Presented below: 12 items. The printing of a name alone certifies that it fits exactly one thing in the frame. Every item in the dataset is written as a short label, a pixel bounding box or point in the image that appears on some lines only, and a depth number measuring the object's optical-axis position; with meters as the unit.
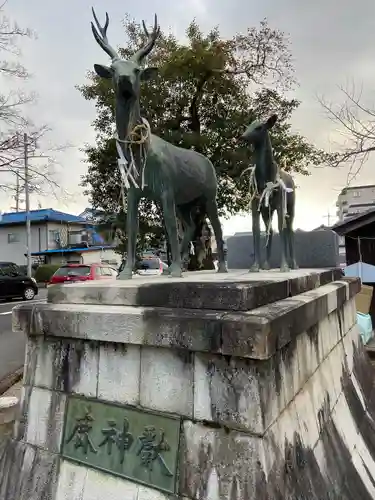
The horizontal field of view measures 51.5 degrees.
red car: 12.38
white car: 14.11
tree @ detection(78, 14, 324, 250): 10.22
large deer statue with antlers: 2.71
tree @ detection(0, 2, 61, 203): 8.07
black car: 15.51
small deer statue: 3.89
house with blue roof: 29.00
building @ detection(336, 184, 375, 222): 37.48
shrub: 25.09
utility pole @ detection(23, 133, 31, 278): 8.40
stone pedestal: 1.85
